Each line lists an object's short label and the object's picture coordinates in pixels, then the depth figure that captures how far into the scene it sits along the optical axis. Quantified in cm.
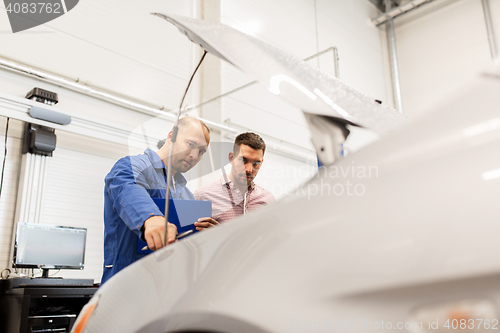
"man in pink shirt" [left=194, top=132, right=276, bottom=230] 115
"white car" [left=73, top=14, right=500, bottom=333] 46
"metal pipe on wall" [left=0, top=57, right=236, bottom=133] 375
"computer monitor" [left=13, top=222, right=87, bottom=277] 328
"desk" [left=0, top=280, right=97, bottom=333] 299
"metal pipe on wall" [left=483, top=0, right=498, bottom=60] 758
